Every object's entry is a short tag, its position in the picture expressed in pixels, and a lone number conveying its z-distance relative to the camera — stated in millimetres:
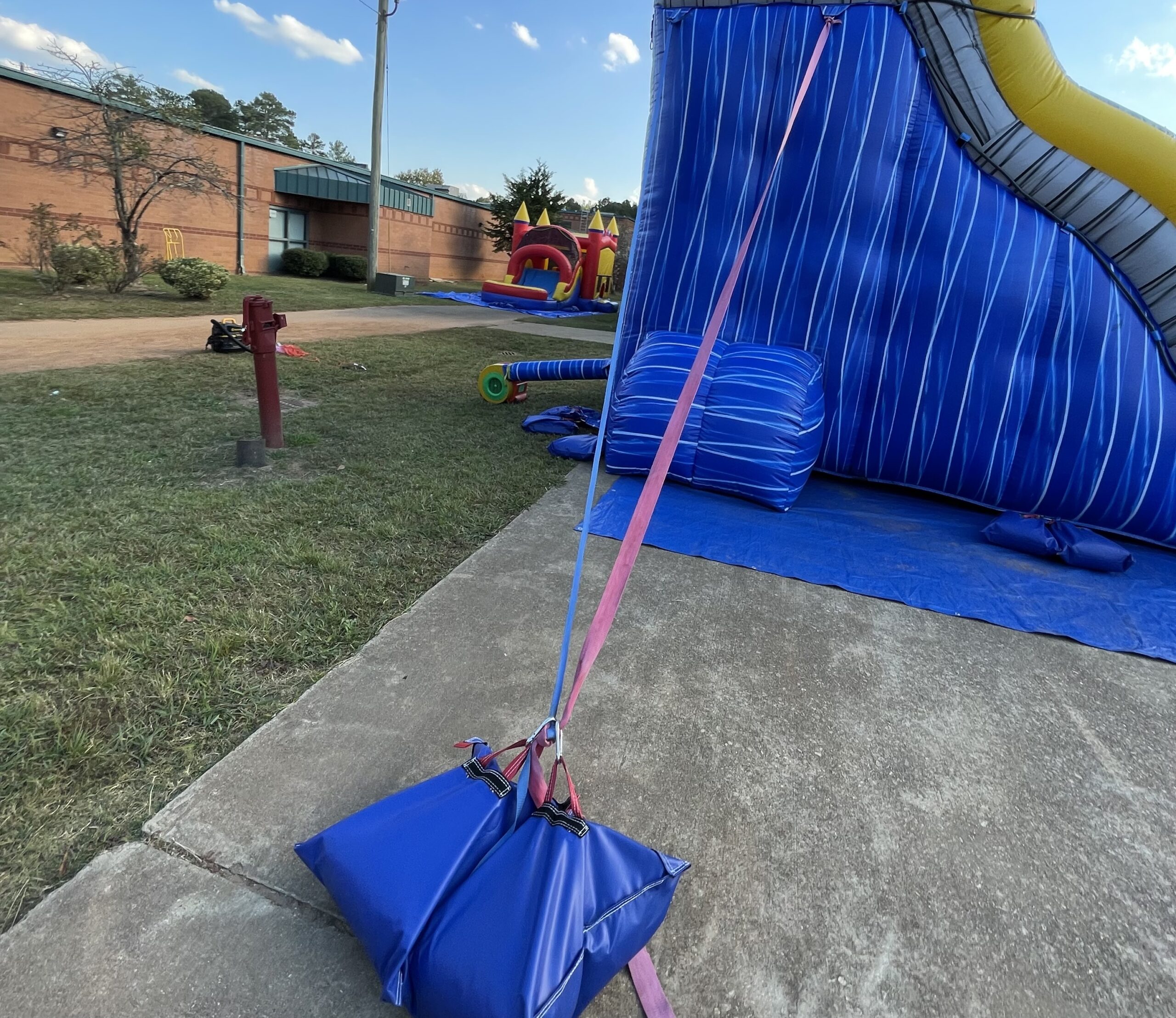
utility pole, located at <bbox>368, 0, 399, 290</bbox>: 17234
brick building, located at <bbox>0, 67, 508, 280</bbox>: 15609
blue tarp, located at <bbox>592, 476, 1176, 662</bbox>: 3391
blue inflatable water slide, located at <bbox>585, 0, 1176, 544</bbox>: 4191
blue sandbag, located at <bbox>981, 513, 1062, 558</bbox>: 4035
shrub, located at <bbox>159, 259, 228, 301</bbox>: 11461
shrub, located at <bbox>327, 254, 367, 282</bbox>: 23203
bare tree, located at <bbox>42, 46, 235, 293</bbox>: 12203
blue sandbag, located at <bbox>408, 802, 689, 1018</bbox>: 1257
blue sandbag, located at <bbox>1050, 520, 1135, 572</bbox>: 3934
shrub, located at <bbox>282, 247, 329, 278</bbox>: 22625
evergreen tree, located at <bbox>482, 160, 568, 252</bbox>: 31125
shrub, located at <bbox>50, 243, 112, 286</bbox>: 10891
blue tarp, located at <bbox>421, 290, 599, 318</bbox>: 16828
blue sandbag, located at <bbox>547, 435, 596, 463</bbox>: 5188
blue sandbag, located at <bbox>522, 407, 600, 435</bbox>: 5828
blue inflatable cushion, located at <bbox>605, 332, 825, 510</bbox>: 4449
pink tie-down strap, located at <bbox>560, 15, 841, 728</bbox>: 1775
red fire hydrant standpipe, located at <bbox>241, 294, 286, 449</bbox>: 4422
